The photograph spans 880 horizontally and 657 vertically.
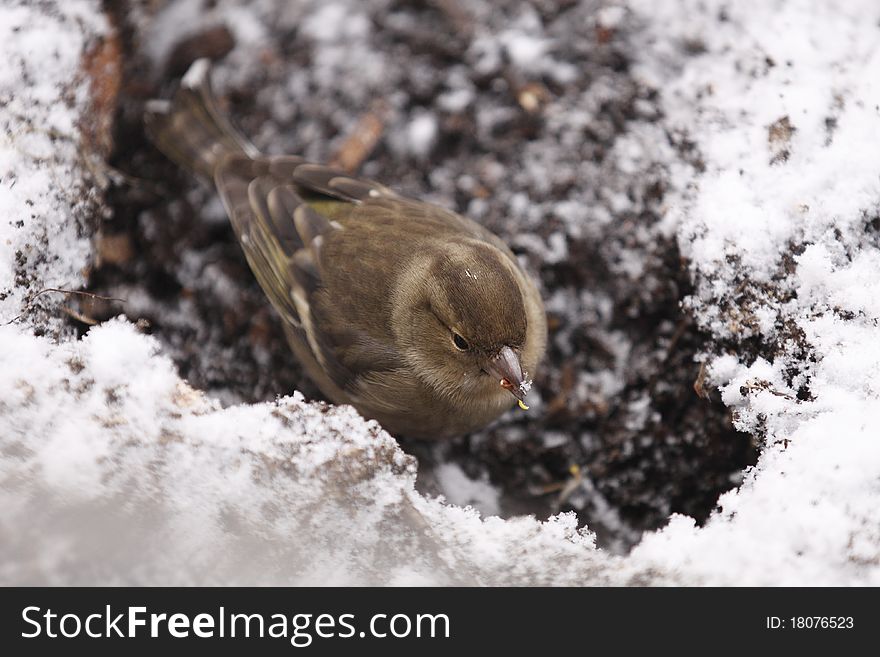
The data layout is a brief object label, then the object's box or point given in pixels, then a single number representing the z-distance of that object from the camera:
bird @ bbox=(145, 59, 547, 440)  2.43
